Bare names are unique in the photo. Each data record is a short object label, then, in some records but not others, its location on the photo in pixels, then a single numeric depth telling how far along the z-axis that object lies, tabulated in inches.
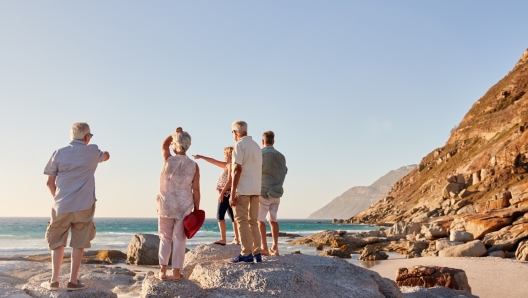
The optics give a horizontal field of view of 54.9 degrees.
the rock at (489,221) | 850.1
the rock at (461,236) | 820.3
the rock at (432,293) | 343.9
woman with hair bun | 246.8
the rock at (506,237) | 709.3
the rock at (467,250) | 672.4
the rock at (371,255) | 800.3
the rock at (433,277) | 391.2
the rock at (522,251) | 631.2
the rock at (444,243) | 763.2
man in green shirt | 315.0
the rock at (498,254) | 671.8
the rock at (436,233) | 992.6
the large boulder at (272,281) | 243.1
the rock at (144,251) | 703.7
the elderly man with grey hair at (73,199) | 242.8
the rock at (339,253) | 857.0
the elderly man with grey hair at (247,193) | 266.1
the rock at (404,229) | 1253.7
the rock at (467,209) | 1815.7
